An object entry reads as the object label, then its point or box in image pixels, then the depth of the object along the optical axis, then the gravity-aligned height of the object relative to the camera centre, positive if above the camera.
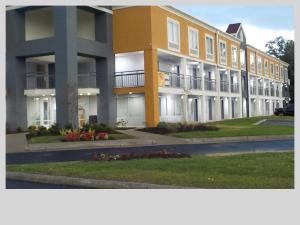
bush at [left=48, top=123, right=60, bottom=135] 25.25 -0.80
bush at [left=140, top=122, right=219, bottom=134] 26.98 -0.90
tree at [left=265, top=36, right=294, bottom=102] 76.12 +11.21
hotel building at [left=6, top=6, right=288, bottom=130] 27.93 +3.73
